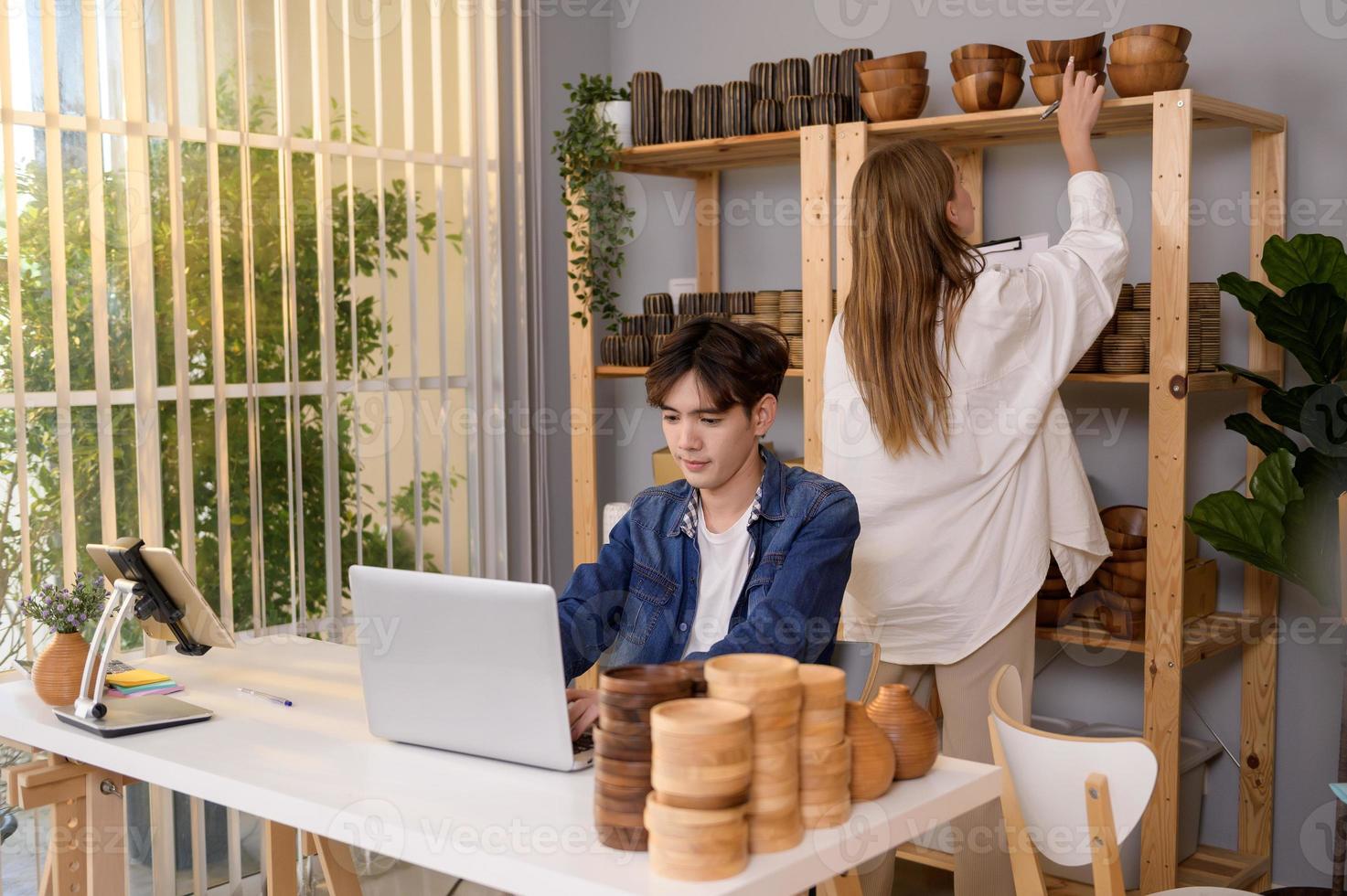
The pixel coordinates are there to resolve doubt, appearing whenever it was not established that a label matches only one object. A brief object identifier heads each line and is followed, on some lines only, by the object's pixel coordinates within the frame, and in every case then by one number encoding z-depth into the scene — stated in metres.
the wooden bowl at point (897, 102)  3.22
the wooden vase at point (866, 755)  1.57
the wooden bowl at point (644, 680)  1.48
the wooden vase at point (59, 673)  2.22
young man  2.09
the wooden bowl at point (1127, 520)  3.06
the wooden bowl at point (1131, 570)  3.01
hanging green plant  3.70
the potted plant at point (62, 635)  2.22
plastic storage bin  3.08
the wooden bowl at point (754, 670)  1.44
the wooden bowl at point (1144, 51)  2.85
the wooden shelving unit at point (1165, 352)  2.85
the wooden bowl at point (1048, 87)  3.02
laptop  1.66
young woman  2.64
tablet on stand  2.08
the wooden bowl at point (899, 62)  3.20
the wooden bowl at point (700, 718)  1.38
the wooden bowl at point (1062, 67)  2.99
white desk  1.45
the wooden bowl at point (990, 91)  3.10
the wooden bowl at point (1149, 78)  2.86
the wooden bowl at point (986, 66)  3.08
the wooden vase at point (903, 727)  1.66
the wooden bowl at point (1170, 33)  2.84
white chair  1.60
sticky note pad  2.28
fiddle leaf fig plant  2.68
